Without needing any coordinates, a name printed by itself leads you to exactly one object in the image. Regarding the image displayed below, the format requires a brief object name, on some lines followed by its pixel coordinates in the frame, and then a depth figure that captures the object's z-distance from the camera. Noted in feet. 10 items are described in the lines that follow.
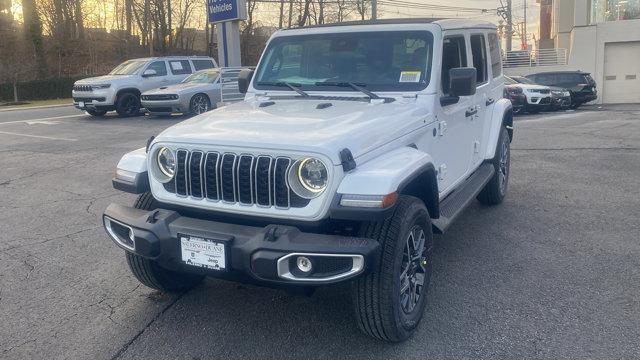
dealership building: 90.79
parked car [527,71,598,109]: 76.89
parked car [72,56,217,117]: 60.54
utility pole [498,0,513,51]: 161.27
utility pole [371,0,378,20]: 107.65
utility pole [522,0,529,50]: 227.71
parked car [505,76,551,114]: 66.74
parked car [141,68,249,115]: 56.65
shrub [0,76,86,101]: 99.76
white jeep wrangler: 10.88
